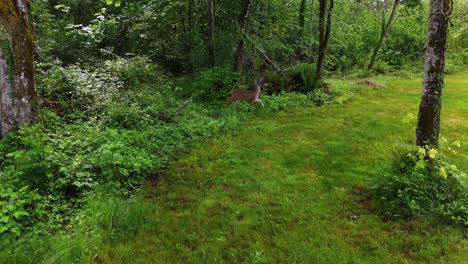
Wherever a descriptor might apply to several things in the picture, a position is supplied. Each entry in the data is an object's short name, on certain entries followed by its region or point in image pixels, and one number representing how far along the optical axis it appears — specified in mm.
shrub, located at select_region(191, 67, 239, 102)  9430
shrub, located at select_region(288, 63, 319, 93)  10320
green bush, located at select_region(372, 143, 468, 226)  4121
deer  8570
